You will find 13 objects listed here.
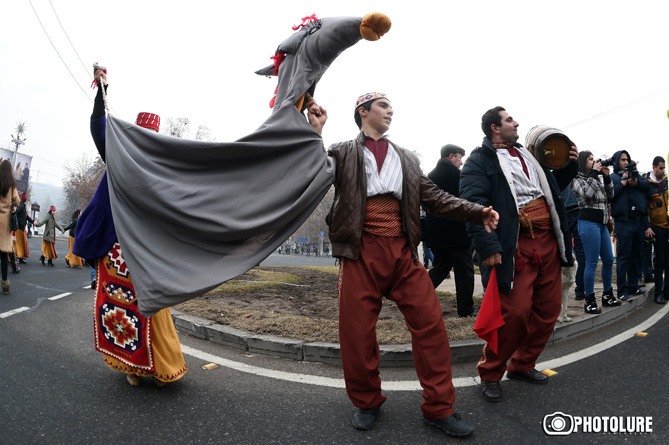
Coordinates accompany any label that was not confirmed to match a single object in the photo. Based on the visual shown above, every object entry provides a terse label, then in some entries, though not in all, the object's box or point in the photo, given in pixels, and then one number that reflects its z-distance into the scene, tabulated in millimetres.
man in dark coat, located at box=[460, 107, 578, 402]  2926
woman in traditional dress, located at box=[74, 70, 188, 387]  2969
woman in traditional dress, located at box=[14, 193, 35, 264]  11103
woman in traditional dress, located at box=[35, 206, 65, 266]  12820
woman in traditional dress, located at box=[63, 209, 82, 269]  12570
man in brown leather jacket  2473
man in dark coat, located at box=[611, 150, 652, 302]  5980
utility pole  59125
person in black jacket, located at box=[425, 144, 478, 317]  4949
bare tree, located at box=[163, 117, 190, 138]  37344
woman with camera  5340
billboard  57656
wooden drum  3314
